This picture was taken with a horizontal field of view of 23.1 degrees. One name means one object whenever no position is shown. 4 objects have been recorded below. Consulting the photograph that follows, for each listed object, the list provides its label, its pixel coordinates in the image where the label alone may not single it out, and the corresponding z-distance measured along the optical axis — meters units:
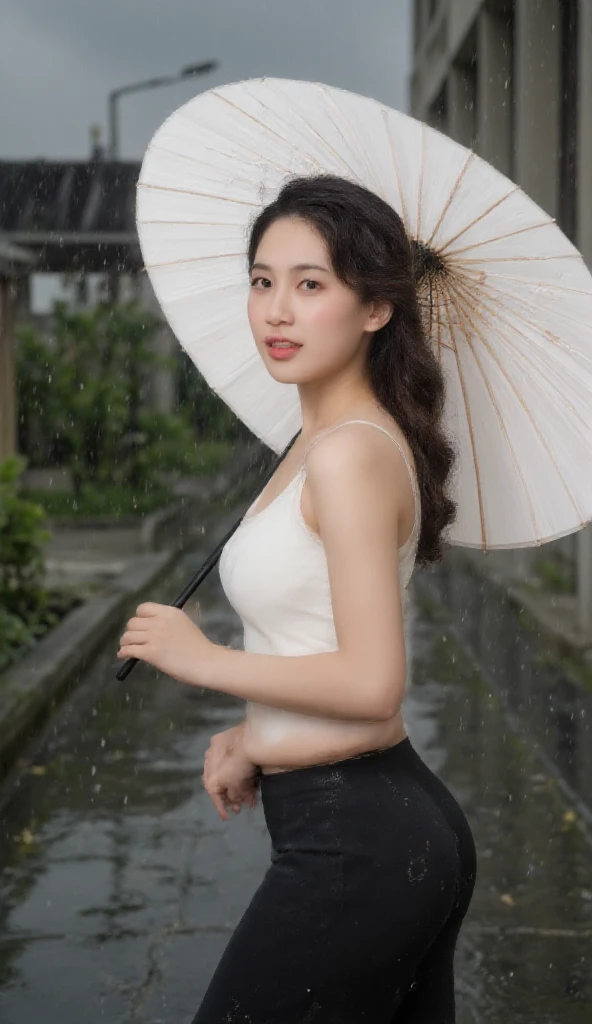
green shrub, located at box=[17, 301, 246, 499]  19.03
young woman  2.17
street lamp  29.52
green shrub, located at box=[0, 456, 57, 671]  8.74
